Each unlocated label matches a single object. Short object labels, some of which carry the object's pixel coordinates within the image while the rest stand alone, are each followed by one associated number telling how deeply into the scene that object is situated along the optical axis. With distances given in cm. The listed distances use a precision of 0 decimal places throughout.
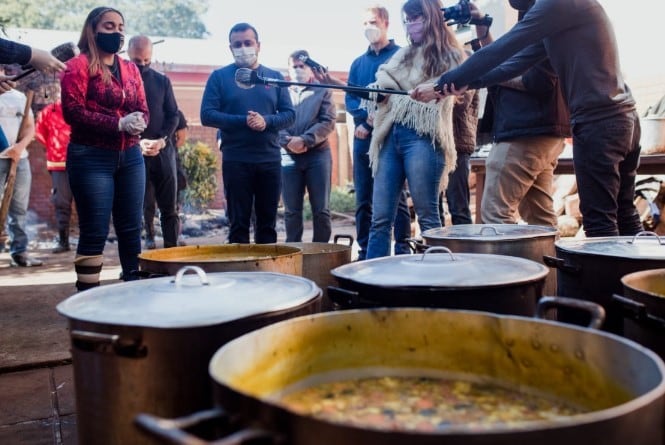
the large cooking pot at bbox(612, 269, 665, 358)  137
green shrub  1198
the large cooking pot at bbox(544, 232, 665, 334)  182
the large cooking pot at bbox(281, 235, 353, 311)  275
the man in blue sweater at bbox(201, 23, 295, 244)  424
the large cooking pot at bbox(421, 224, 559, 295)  235
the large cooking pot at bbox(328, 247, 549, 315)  159
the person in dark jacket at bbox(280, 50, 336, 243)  499
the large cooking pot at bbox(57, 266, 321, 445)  135
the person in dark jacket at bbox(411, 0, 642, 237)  291
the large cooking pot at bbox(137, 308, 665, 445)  85
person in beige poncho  359
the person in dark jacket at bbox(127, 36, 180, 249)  520
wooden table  432
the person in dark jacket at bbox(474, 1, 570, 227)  364
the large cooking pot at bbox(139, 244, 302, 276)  213
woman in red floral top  330
